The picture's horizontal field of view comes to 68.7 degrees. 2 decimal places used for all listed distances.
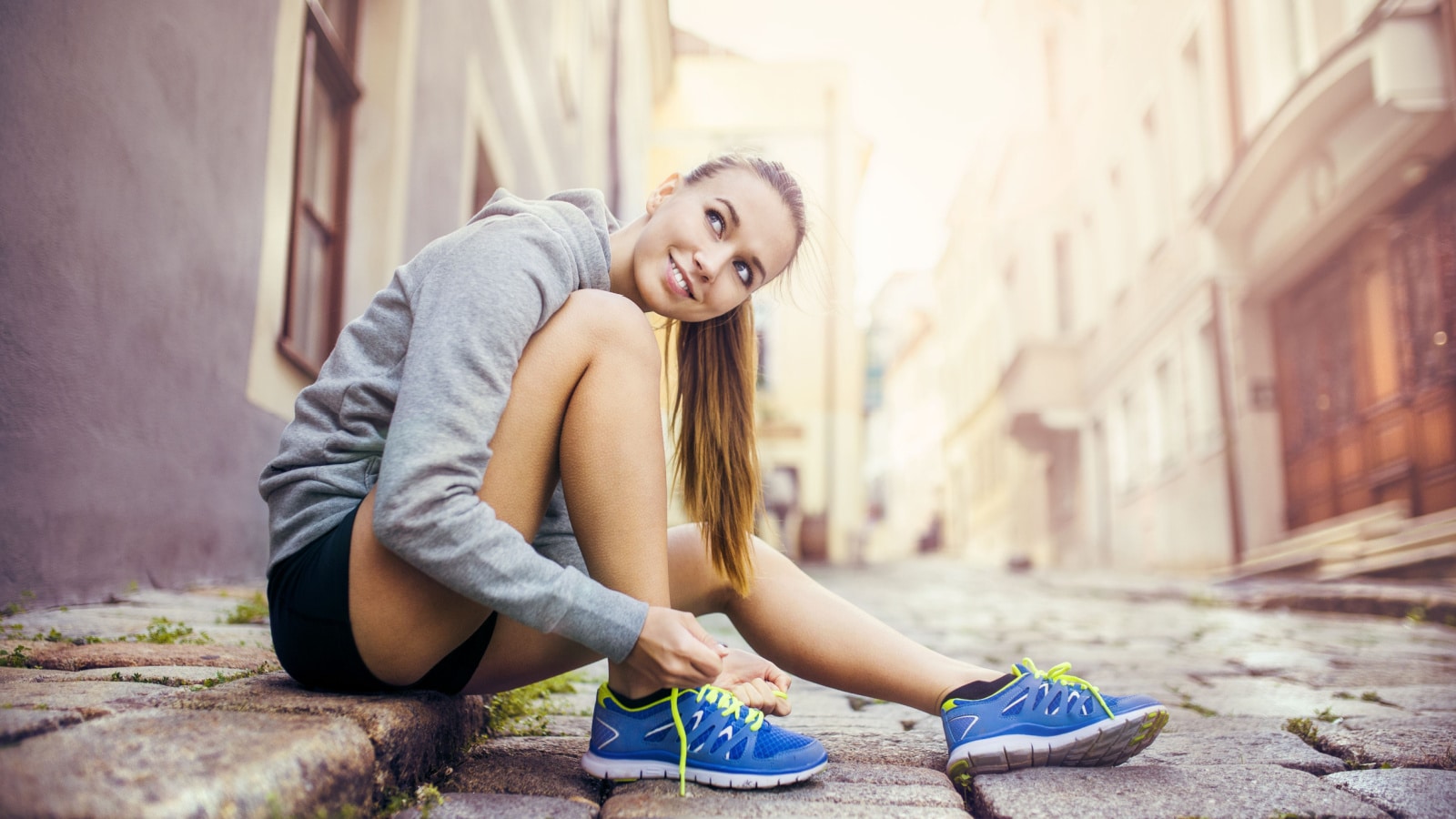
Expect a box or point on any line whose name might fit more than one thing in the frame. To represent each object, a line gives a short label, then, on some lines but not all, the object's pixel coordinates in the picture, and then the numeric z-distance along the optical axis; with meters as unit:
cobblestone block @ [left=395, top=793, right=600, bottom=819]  1.41
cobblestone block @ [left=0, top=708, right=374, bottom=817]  0.97
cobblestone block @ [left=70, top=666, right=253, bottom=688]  1.69
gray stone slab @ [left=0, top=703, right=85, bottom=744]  1.14
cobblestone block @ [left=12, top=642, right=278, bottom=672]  1.83
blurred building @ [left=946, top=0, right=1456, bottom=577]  6.80
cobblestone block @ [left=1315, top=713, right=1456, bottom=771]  1.89
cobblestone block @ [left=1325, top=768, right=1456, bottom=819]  1.54
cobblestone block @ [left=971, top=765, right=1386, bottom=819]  1.51
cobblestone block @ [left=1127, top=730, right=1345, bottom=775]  1.86
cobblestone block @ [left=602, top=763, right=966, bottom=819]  1.46
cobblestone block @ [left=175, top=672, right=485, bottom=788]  1.42
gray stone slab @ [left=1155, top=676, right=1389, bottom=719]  2.52
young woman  1.39
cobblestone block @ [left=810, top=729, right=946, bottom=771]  1.86
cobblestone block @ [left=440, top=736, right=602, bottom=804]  1.57
